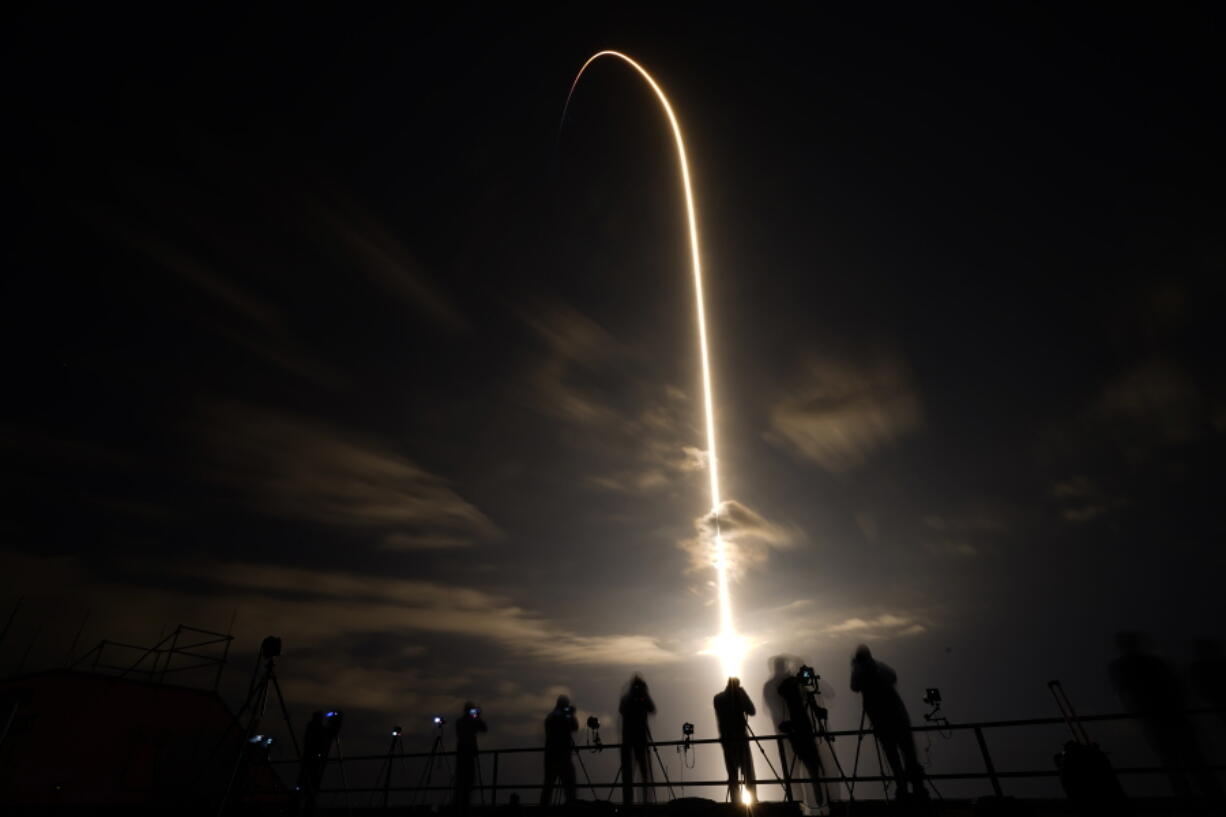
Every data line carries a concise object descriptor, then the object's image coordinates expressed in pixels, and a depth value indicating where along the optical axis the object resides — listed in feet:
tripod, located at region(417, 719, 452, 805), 40.54
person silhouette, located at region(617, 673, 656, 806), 31.78
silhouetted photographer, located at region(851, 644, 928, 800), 24.03
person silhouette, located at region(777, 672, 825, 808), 28.37
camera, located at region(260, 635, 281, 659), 28.04
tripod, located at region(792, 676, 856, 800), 29.73
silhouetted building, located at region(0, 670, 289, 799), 52.85
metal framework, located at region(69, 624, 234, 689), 61.34
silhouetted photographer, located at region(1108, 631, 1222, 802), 21.47
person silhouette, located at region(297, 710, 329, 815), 38.65
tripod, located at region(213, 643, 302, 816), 23.49
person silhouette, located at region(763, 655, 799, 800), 33.69
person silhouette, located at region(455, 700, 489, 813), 36.06
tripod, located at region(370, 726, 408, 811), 38.51
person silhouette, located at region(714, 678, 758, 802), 27.58
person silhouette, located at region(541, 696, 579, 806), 33.66
